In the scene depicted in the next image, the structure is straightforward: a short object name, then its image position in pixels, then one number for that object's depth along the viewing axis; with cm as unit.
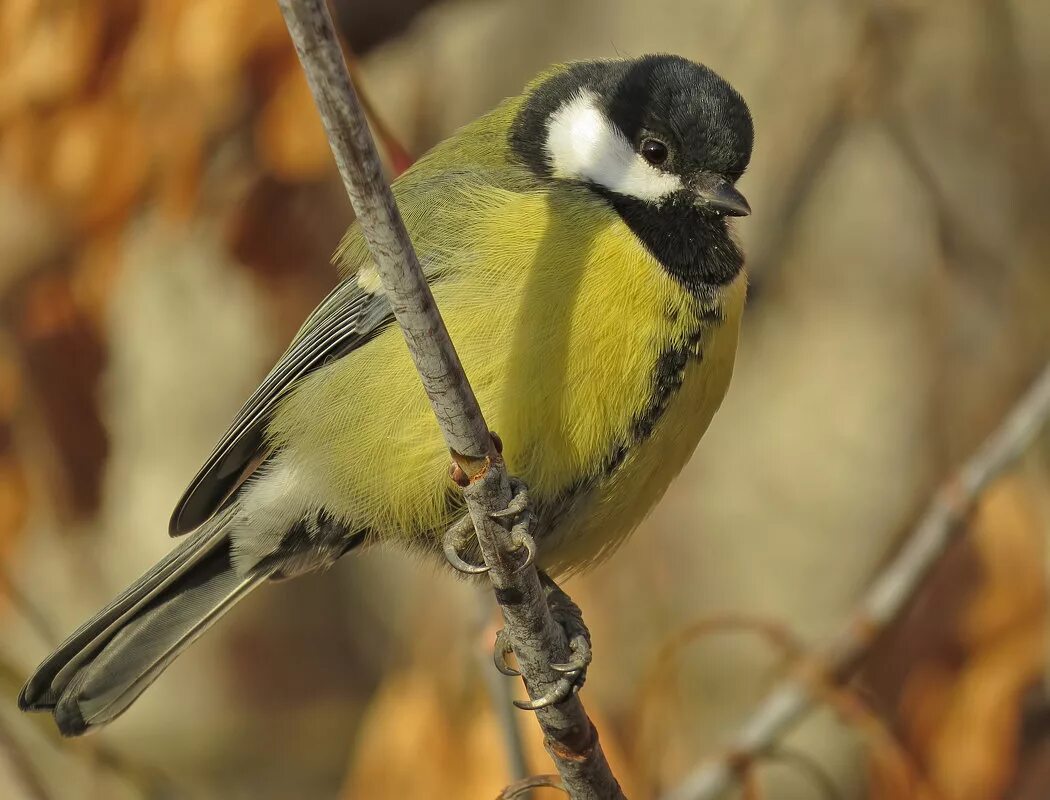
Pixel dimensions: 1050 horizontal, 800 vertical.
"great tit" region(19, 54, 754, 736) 443
